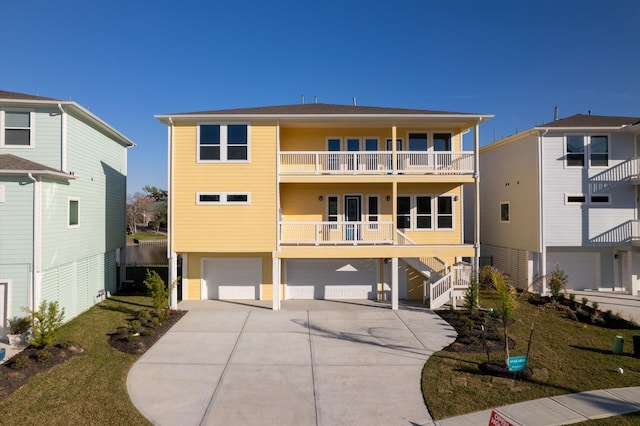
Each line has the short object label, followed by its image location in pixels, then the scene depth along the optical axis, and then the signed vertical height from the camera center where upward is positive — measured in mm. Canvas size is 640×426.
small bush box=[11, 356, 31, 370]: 8047 -3288
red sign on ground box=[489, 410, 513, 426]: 5133 -2973
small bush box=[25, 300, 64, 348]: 8969 -2843
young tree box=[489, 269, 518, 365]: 8422 -2009
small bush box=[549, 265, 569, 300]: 15094 -2798
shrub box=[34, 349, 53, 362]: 8453 -3261
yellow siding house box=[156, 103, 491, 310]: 13680 +804
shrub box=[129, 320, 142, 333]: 10511 -3194
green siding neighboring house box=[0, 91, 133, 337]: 10383 +472
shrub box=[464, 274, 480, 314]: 12016 -2650
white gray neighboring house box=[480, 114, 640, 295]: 16484 +1230
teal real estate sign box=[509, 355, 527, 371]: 7426 -3007
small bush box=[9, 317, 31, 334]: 9906 -2980
